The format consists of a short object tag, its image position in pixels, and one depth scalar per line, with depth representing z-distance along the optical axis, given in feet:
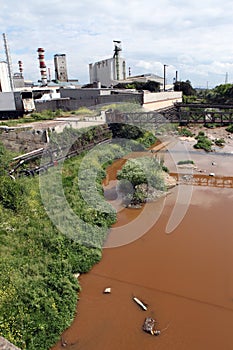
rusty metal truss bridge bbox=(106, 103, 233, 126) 67.10
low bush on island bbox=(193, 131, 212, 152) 69.41
